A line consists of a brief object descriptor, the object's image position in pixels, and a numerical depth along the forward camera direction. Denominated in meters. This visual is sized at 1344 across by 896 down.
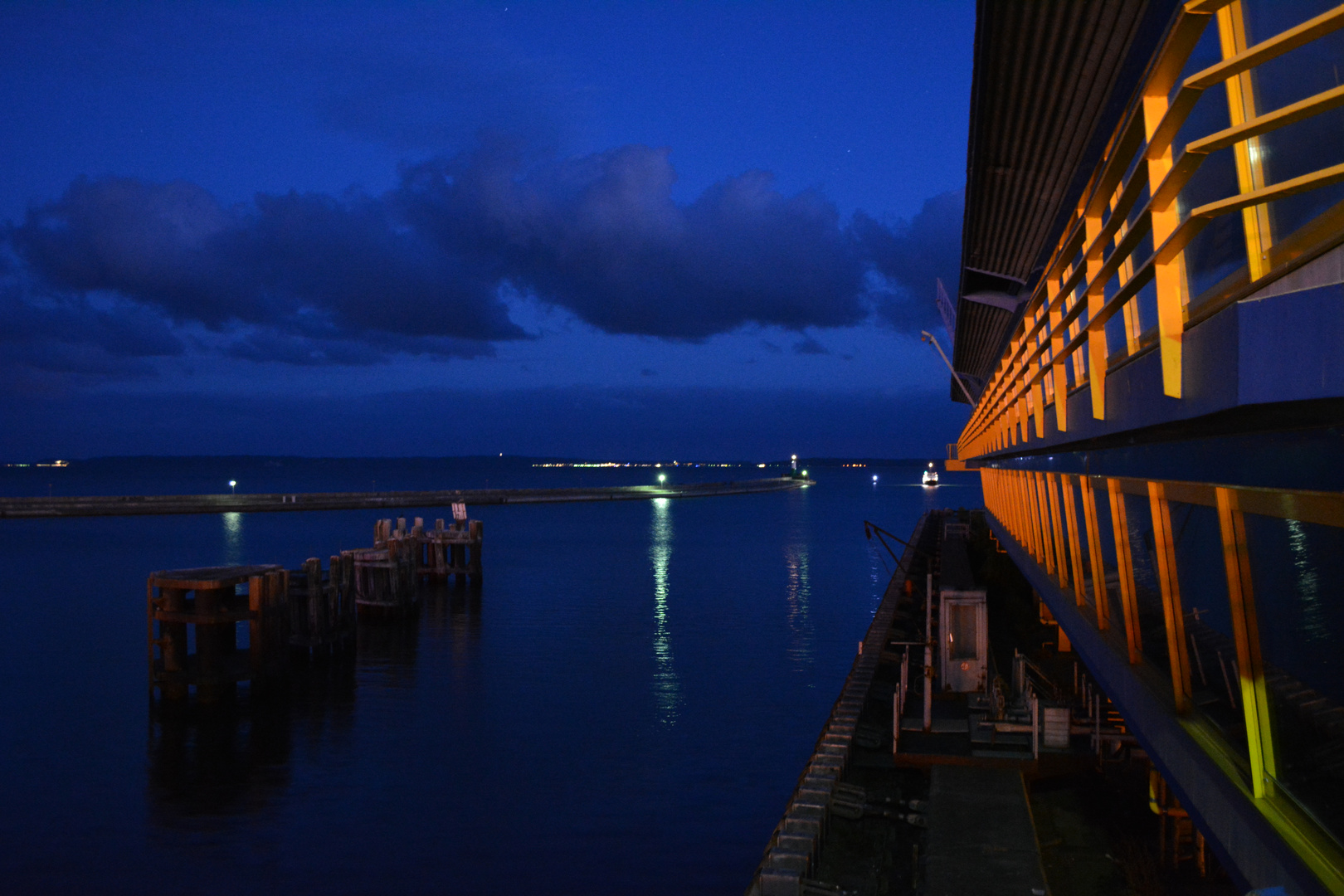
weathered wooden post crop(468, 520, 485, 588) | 36.97
